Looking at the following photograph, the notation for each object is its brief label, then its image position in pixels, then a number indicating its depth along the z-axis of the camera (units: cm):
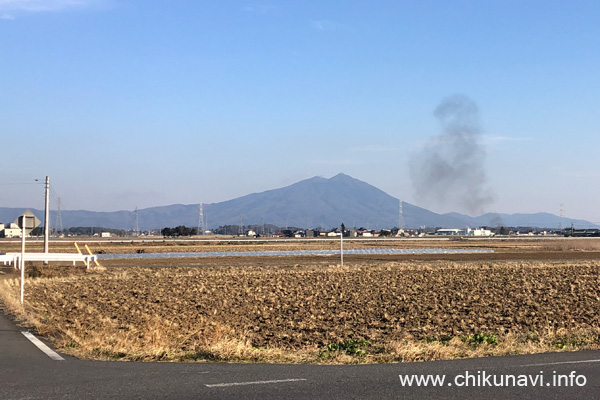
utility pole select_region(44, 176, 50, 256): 4724
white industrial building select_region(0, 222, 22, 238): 19388
